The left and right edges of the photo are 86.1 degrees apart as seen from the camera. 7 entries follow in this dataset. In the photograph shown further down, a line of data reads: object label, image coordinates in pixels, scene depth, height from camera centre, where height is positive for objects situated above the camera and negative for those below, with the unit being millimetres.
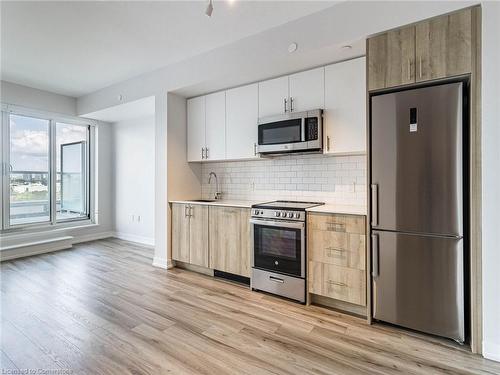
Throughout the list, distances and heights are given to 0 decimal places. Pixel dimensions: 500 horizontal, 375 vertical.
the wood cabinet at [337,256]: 2482 -687
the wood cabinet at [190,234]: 3629 -654
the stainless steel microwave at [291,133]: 2941 +620
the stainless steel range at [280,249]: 2803 -691
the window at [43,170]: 4695 +352
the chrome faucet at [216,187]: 4234 -3
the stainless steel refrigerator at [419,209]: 2047 -193
